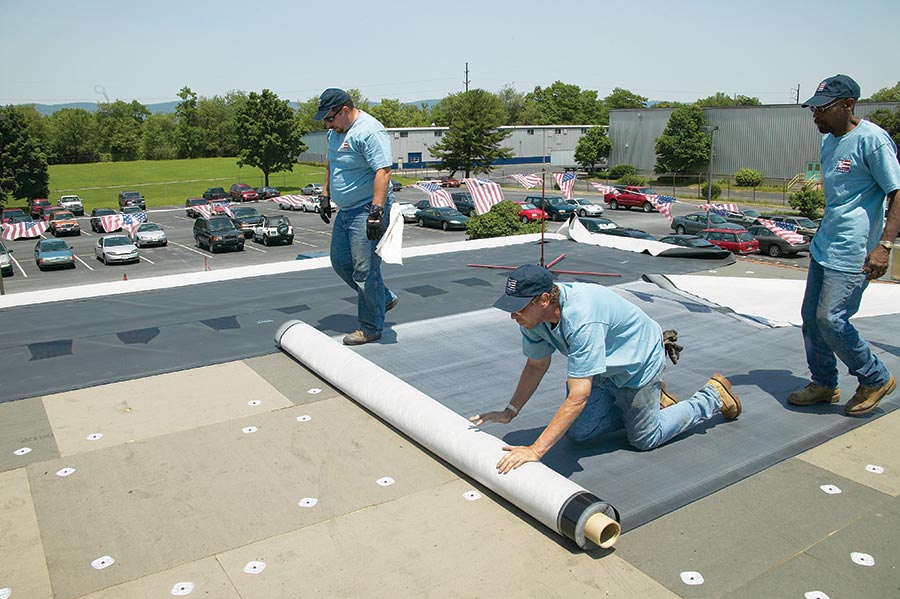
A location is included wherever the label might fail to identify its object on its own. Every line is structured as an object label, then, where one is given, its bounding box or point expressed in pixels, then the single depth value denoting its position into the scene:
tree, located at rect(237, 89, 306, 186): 52.59
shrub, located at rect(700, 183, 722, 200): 43.57
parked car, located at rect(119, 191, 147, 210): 46.06
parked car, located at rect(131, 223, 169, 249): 30.86
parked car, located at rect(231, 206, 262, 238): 31.99
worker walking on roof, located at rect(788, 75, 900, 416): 3.83
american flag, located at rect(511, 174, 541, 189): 22.15
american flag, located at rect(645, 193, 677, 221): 23.34
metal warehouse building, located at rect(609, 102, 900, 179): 44.28
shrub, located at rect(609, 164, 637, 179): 54.46
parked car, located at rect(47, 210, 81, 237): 35.53
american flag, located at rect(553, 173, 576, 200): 21.00
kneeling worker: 3.16
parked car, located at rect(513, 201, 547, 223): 34.31
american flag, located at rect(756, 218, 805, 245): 16.67
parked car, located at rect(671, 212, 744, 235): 29.47
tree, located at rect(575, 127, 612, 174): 57.25
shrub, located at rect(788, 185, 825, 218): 33.88
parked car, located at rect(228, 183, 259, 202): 47.35
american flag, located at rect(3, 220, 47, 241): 25.19
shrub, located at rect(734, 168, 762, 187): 45.91
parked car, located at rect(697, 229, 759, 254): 24.84
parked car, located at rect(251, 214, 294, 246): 30.22
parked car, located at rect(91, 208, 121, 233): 34.86
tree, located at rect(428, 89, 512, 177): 53.72
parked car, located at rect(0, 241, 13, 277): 24.96
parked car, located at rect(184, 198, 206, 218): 41.70
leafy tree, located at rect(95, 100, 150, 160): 88.75
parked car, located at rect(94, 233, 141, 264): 26.91
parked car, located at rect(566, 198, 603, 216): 35.22
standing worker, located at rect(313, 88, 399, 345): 5.08
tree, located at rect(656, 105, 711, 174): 50.00
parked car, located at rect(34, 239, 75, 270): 26.05
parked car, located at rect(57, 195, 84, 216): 44.56
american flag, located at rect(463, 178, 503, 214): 17.77
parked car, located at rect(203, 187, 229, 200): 47.59
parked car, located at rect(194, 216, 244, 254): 28.78
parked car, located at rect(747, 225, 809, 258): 25.30
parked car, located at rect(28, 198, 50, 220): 41.73
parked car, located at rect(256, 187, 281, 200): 48.06
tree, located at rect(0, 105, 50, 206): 46.19
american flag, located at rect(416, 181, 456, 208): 24.37
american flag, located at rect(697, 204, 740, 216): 28.99
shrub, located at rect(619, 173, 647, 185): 50.31
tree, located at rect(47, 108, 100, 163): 88.33
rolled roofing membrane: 2.83
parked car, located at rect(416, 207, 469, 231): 33.78
